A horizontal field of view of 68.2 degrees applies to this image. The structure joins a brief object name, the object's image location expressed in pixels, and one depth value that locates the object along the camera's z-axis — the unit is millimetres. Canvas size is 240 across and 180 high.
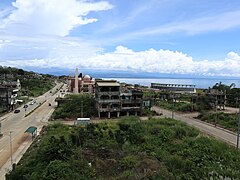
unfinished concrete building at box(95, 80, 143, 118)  36459
